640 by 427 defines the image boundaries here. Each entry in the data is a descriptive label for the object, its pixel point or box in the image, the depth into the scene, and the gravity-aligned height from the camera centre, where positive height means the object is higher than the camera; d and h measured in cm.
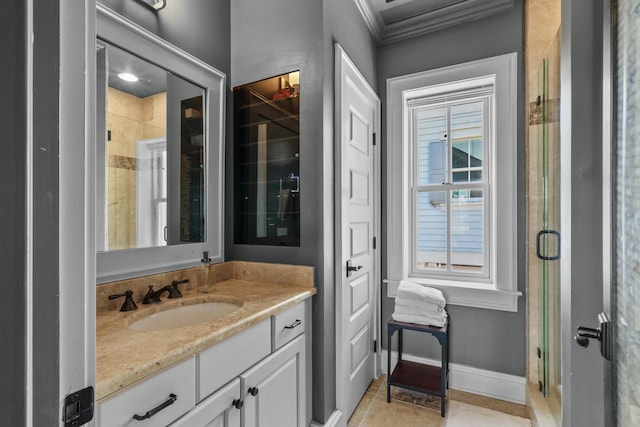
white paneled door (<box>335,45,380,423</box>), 180 -13
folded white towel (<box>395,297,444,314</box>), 212 -66
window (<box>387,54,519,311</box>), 218 +24
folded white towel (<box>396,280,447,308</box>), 213 -58
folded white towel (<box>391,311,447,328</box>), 209 -74
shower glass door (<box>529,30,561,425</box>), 153 -4
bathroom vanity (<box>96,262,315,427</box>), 79 -46
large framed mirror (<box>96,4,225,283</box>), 130 +29
